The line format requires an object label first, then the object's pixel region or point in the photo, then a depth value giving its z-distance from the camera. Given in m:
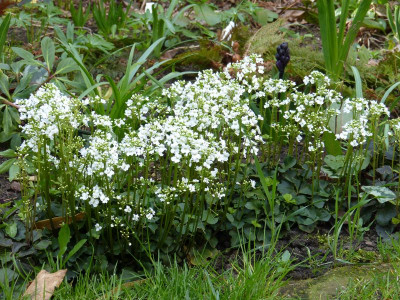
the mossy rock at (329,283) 2.59
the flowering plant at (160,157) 2.50
